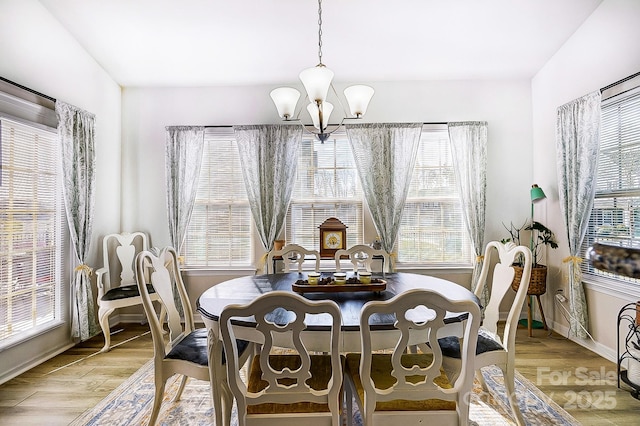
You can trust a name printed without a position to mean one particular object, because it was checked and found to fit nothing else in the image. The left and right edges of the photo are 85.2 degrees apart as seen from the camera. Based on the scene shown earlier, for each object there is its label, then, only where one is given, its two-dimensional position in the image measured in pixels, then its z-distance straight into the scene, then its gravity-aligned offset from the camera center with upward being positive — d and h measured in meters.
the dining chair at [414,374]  1.39 -0.69
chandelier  2.26 +0.82
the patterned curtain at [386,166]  4.07 +0.59
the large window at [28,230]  2.85 -0.09
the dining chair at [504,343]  2.00 -0.78
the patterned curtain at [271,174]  4.10 +0.52
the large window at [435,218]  4.24 -0.03
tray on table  2.25 -0.46
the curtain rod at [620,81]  2.74 +1.09
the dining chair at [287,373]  1.38 -0.67
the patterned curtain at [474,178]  4.06 +0.44
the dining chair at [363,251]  3.10 -0.34
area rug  2.20 -1.29
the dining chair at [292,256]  3.09 -0.35
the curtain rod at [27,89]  2.74 +1.11
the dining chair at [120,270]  3.43 -0.57
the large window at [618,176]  2.85 +0.32
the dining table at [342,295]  1.68 -0.50
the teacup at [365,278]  2.34 -0.42
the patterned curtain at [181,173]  4.12 +0.54
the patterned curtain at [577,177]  3.16 +0.35
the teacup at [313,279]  2.35 -0.42
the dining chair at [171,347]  1.91 -0.77
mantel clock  3.38 -0.22
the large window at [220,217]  4.28 +0.01
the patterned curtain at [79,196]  3.35 +0.23
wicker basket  3.56 -0.69
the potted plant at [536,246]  3.57 -0.37
